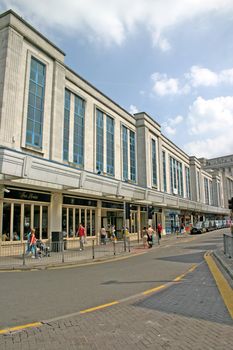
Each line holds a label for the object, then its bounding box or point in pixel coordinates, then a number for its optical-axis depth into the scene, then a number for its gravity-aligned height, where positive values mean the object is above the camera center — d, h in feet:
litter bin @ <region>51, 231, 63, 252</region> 61.36 -3.37
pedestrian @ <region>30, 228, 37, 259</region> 54.94 -3.89
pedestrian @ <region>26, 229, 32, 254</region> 55.26 -4.07
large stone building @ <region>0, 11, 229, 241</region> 62.34 +21.55
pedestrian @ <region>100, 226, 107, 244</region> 89.45 -3.75
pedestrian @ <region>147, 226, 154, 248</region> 78.48 -3.61
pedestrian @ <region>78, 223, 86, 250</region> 69.29 -2.69
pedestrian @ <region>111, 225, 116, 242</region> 95.83 -2.47
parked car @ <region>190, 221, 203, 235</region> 145.89 -3.33
